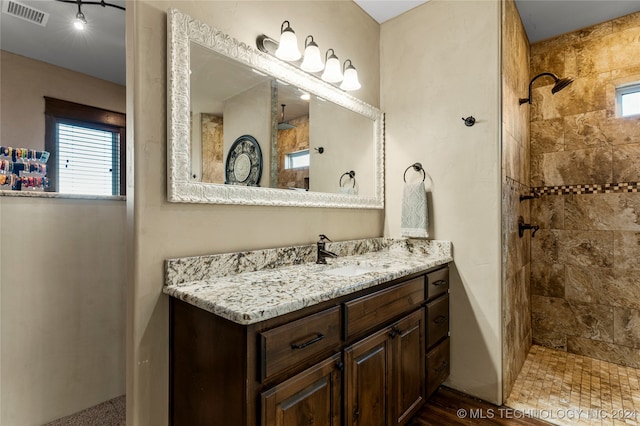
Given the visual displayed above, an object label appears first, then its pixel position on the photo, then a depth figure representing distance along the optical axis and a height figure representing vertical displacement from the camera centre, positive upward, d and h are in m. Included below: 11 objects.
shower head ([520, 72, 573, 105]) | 2.22 +0.92
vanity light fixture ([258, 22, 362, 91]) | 1.66 +0.90
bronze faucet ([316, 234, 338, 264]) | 1.83 -0.25
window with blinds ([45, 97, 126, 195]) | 3.26 +0.72
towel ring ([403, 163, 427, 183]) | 2.29 +0.32
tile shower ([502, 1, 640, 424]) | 2.44 +0.10
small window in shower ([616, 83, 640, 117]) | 2.51 +0.91
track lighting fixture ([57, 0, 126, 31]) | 2.07 +1.44
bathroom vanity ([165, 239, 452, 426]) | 0.97 -0.50
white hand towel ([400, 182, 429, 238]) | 2.20 -0.01
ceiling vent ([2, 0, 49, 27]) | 2.23 +1.49
